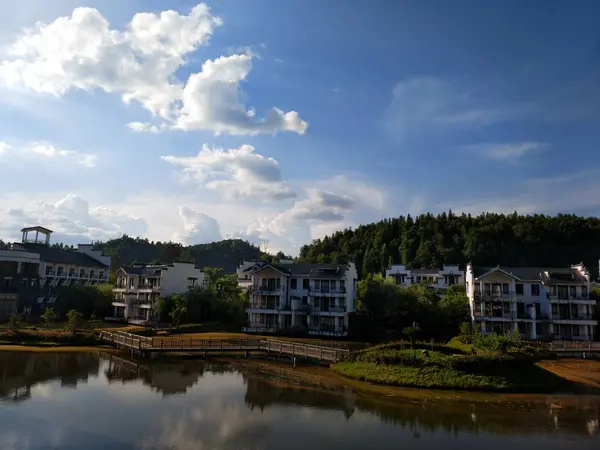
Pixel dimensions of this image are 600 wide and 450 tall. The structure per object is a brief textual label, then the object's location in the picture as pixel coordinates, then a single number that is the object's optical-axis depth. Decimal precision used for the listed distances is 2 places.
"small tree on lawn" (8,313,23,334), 46.44
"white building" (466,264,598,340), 54.56
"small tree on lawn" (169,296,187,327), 58.53
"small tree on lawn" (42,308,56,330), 50.97
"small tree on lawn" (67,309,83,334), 48.44
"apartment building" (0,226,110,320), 63.53
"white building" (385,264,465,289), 82.38
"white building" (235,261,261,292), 72.81
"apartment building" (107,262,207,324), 65.00
